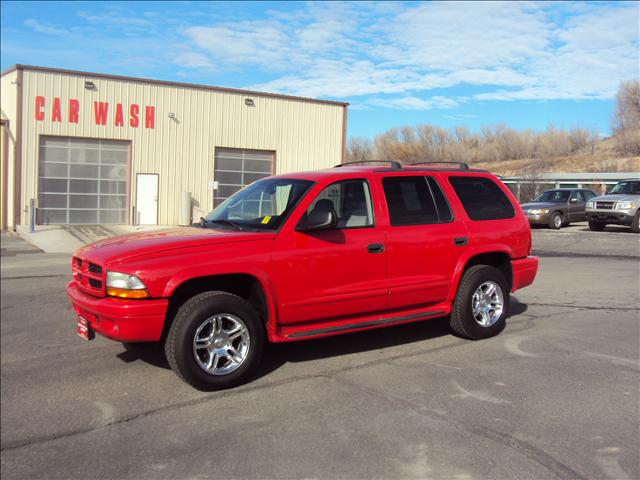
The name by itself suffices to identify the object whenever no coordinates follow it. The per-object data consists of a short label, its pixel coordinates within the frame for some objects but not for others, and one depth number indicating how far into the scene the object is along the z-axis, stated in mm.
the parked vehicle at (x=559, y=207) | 22722
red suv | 4777
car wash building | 23234
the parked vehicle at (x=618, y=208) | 20016
